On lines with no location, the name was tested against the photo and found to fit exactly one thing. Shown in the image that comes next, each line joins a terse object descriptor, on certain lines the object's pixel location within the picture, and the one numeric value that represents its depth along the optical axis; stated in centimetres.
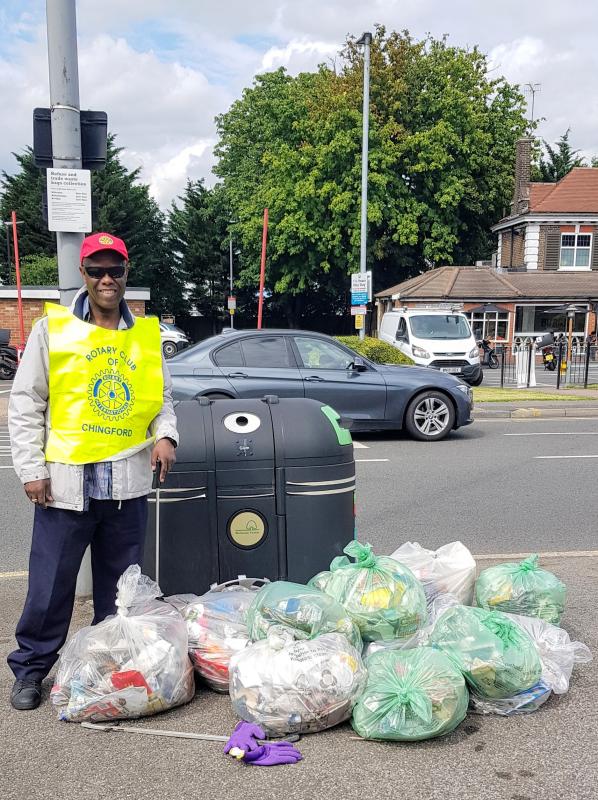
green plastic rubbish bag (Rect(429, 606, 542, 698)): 312
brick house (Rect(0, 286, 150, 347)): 2628
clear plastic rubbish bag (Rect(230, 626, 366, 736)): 294
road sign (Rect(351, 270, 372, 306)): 1994
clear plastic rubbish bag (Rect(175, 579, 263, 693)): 330
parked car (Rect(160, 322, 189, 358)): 3050
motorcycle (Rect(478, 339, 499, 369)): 2817
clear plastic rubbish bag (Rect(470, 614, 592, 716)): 314
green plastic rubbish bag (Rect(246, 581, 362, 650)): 315
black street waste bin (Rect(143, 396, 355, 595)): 389
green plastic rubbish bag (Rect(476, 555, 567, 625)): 380
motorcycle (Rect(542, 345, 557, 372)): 2409
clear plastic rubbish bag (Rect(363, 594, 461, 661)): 328
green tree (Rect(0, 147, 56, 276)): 4650
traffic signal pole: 419
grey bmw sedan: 1012
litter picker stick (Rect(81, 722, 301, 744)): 293
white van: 1998
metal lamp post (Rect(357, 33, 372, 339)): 2128
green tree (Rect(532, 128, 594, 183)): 5581
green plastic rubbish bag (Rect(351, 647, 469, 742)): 288
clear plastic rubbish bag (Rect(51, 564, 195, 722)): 303
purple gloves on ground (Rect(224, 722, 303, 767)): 278
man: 309
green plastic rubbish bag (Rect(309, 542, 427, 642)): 336
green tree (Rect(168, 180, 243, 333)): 5181
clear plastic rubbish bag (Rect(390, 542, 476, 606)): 395
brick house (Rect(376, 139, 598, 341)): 3194
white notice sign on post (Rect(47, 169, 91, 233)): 423
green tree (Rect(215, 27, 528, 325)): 3556
